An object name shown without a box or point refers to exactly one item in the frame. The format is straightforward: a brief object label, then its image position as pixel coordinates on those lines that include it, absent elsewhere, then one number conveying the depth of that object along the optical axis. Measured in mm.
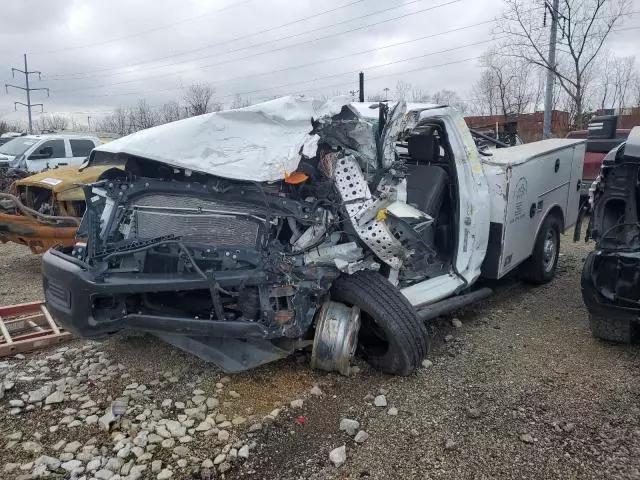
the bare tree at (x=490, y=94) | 29962
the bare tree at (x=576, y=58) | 21641
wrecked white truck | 3186
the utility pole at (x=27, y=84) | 48625
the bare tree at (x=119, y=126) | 46938
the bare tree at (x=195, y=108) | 31119
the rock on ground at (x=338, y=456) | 2732
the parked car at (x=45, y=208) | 6078
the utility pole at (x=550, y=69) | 16422
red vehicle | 8906
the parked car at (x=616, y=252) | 3693
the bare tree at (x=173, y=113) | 42044
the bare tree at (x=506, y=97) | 28750
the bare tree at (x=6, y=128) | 39578
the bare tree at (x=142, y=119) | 45531
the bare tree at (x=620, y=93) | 30234
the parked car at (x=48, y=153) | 12641
